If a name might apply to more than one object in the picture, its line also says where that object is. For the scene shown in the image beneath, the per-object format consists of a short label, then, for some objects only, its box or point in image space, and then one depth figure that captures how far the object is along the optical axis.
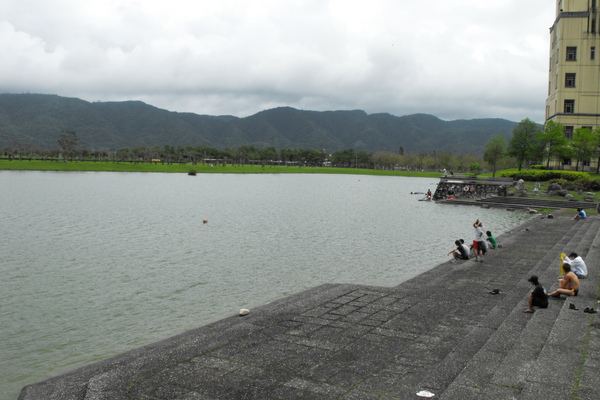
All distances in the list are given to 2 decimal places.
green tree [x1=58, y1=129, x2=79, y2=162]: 153.40
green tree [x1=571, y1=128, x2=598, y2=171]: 62.06
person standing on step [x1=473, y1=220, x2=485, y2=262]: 21.67
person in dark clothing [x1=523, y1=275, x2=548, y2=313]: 12.02
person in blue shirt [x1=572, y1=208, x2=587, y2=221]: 35.56
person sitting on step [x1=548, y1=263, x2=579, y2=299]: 12.69
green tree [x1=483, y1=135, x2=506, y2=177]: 85.25
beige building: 68.38
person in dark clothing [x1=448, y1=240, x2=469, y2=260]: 22.03
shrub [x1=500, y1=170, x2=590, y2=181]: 57.06
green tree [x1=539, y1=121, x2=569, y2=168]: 64.94
